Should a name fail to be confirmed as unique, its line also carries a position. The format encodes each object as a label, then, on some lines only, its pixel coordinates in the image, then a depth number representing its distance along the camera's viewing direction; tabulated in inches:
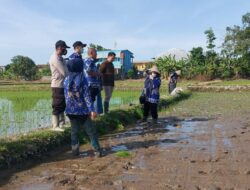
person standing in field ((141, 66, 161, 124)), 383.6
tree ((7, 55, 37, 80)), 2554.1
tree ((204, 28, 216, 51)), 1854.1
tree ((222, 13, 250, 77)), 1695.4
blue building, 2261.3
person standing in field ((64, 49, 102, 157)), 228.4
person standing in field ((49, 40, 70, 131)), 273.3
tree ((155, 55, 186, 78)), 1723.7
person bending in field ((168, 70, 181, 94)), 772.0
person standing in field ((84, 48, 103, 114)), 303.4
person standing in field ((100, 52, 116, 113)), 367.9
